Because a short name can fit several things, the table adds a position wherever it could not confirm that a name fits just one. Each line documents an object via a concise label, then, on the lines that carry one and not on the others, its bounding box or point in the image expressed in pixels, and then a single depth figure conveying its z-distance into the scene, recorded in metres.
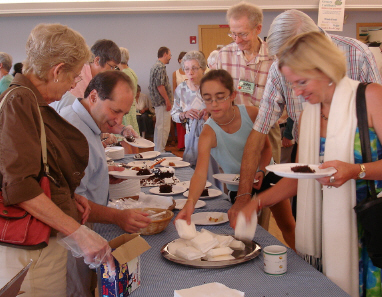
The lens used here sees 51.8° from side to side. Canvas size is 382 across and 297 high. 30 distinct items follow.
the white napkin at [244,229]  1.53
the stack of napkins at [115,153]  3.62
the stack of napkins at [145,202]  1.98
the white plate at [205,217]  1.86
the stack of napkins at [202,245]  1.42
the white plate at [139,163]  3.27
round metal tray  1.37
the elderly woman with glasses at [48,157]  1.13
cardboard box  1.17
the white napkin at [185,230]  1.49
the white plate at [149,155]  3.68
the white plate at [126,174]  2.07
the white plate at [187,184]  2.55
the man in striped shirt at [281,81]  1.79
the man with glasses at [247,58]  2.96
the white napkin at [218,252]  1.42
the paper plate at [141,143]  3.00
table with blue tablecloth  1.22
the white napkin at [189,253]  1.40
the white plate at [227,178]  2.15
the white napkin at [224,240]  1.47
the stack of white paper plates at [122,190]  2.25
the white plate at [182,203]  2.11
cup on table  1.30
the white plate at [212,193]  2.30
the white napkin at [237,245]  1.50
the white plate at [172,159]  3.47
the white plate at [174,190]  2.42
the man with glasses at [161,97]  6.43
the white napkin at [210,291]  1.10
